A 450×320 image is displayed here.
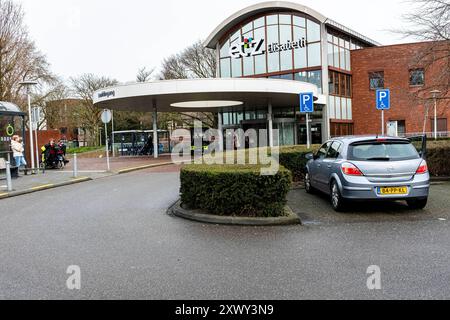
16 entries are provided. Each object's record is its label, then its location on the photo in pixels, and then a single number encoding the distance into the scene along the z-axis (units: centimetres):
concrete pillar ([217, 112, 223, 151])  3478
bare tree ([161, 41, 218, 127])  4344
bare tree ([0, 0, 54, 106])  3077
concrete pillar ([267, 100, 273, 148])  2809
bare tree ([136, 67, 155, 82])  4906
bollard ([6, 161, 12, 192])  1211
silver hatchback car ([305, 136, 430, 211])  747
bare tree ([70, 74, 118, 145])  4778
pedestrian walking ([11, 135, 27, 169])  1667
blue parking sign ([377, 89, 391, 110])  1239
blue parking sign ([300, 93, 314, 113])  1312
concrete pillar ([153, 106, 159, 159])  2764
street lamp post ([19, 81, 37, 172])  1738
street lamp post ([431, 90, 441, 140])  1495
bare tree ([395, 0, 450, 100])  1368
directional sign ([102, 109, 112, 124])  1809
